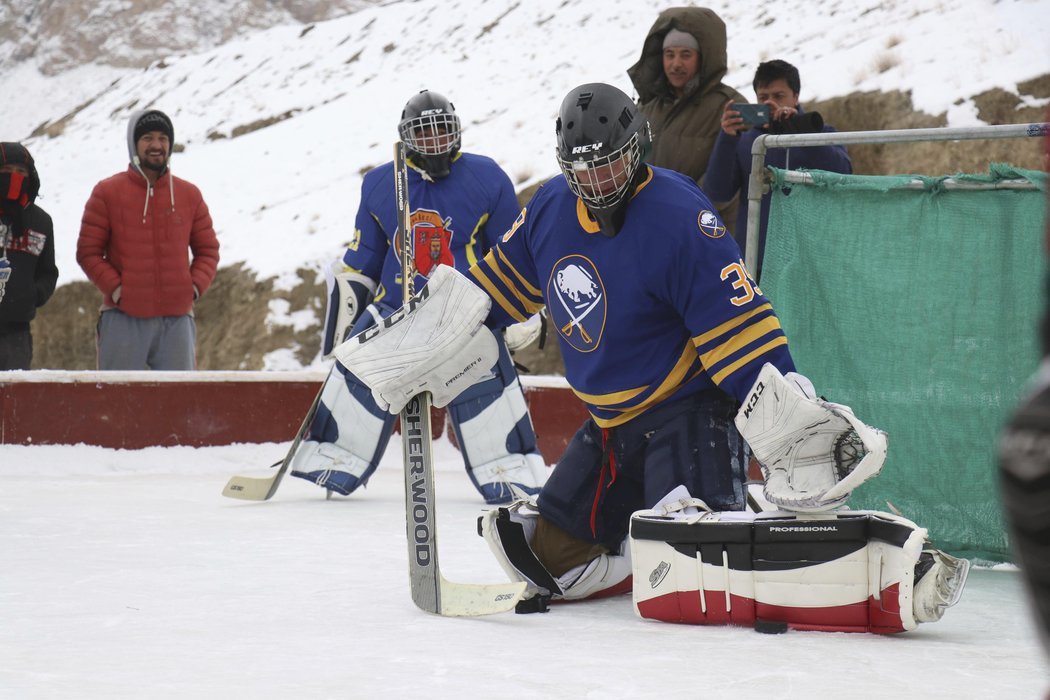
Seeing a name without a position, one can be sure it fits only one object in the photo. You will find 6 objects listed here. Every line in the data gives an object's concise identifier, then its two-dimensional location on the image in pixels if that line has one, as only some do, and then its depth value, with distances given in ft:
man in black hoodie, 37.81
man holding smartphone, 27.45
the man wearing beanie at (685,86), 30.86
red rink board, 39.06
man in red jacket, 39.75
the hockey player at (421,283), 33.32
